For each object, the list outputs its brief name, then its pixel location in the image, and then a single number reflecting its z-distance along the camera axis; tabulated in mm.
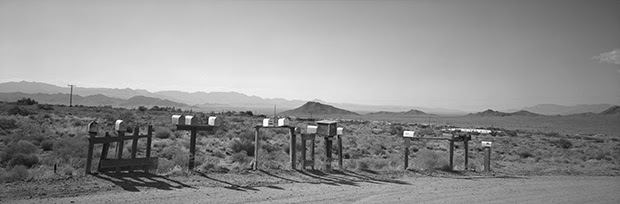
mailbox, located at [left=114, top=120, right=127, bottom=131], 9320
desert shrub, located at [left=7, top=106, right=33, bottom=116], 30125
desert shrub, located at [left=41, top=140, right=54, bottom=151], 15039
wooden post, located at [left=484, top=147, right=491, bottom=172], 12602
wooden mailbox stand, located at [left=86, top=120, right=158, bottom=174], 8750
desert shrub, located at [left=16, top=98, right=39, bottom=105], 50516
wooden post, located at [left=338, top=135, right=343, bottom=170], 11636
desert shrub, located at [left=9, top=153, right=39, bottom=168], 11488
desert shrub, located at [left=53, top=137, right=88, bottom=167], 11520
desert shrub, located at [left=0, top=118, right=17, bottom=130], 19903
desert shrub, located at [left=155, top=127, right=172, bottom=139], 20484
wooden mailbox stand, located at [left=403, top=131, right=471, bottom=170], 12337
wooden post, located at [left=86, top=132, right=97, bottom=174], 8733
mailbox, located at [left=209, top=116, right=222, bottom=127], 10516
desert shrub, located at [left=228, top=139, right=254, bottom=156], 17359
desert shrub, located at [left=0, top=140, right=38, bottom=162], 11773
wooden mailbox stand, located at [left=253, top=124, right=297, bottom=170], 10984
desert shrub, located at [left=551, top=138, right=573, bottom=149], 27998
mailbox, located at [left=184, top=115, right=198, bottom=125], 10141
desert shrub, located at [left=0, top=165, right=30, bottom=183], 7867
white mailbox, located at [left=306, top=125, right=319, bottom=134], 11534
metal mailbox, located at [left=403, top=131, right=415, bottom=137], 12383
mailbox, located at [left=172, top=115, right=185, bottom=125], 10250
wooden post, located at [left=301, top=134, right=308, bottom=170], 11040
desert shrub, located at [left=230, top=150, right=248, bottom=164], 13984
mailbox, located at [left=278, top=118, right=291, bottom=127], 10862
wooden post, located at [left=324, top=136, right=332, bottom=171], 11334
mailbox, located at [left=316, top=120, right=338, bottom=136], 11516
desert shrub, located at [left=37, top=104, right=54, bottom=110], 41872
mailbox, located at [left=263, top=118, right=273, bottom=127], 10916
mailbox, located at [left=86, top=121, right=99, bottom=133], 8777
